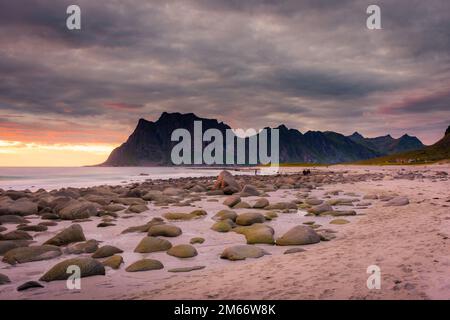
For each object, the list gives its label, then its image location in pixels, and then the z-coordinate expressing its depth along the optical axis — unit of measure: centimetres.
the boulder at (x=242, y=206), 1638
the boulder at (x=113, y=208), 1563
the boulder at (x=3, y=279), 615
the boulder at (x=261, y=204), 1619
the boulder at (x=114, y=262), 706
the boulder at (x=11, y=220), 1306
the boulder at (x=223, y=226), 1094
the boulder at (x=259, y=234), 912
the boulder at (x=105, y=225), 1214
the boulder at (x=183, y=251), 798
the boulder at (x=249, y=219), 1172
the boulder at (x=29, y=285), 579
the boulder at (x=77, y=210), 1401
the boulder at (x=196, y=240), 947
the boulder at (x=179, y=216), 1344
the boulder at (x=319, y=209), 1412
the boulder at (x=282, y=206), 1571
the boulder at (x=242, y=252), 759
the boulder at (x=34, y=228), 1123
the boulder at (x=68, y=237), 923
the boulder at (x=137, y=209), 1548
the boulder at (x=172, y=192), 2306
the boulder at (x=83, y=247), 849
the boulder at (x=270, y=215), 1300
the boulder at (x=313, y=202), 1692
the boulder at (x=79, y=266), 632
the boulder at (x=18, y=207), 1446
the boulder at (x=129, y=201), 1836
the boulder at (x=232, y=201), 1694
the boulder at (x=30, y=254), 770
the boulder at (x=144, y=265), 680
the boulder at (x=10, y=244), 845
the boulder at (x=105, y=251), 805
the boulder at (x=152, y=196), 2033
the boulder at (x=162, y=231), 1026
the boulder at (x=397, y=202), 1544
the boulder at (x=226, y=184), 2434
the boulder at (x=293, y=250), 791
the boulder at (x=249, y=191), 2246
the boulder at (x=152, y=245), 848
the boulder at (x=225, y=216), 1238
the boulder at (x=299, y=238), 883
